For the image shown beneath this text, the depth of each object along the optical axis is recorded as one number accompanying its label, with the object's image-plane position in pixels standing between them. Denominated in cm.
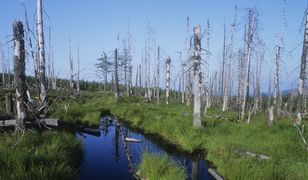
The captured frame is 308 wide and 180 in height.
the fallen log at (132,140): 1447
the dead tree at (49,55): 4841
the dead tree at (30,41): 1089
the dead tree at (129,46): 4803
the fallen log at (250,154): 984
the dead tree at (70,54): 5459
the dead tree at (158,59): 4450
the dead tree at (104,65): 6625
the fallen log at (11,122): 1054
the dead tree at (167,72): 3636
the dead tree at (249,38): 2303
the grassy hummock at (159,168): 797
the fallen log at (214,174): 862
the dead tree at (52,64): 5891
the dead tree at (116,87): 3519
